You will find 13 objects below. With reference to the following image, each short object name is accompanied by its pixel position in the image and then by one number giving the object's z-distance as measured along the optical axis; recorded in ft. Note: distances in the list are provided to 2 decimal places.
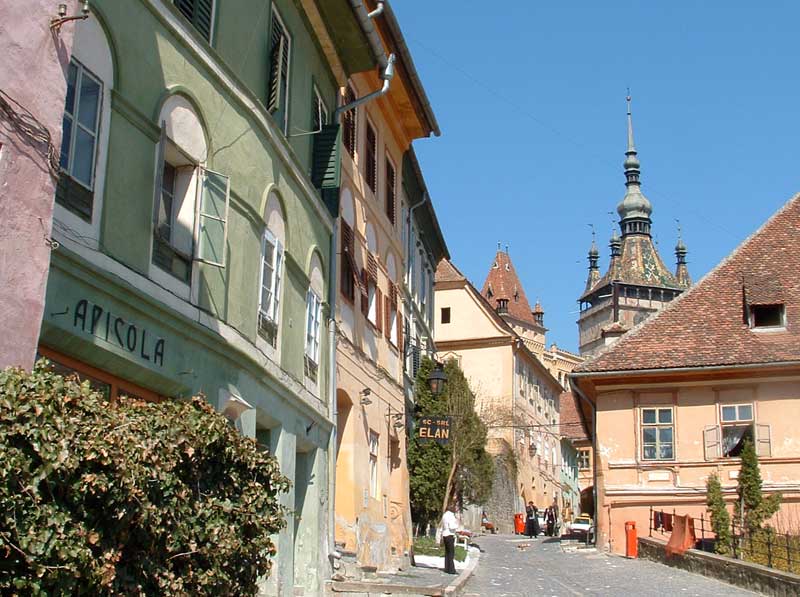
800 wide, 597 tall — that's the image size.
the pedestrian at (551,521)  163.53
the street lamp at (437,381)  83.99
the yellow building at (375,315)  67.00
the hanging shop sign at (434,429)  80.89
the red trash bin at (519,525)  190.73
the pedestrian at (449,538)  75.15
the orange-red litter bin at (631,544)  97.30
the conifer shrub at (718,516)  87.56
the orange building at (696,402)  100.42
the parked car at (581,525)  148.40
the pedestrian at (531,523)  157.99
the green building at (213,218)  32.91
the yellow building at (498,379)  224.94
